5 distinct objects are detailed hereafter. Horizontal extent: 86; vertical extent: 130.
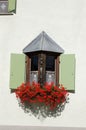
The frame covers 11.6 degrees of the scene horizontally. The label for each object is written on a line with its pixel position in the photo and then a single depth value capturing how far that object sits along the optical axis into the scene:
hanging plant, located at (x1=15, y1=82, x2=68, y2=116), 12.34
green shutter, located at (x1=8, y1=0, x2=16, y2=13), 13.17
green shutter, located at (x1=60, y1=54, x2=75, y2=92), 12.60
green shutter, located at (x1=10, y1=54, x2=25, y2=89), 12.88
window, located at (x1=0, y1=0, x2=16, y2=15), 13.20
